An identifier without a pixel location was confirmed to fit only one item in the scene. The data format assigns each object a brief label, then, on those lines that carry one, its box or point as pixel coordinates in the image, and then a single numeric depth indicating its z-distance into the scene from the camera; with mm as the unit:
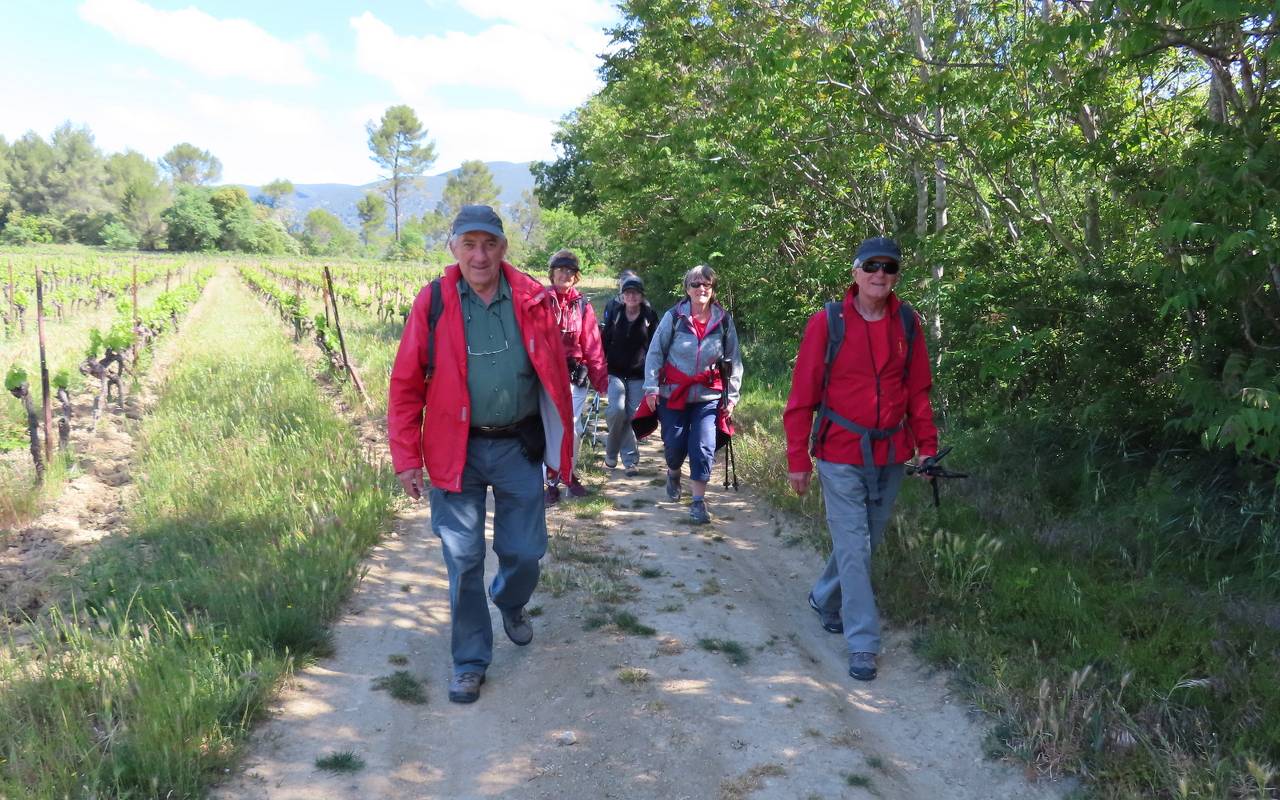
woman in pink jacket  5980
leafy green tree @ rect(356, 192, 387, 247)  133375
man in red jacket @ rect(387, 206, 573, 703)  3424
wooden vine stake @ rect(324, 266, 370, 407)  9816
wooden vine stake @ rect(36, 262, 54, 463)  7188
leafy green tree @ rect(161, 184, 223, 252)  86812
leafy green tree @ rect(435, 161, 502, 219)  126375
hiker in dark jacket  6836
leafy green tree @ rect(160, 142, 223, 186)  146625
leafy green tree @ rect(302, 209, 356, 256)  111375
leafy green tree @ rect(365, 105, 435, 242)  111438
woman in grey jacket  5961
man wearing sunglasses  3805
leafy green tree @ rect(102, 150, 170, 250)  94250
